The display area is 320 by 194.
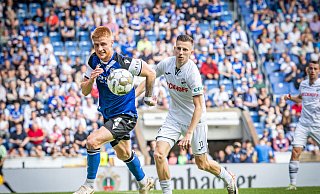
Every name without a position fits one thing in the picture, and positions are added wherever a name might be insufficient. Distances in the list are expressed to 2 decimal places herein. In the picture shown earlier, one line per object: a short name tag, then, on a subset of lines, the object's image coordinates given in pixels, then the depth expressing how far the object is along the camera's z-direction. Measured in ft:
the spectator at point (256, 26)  92.07
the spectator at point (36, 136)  72.79
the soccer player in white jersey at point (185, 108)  37.06
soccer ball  35.70
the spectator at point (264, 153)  73.61
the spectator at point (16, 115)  74.49
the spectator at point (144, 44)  84.69
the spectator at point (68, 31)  86.38
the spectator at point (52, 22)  87.43
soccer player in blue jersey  35.88
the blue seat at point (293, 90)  84.71
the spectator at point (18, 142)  72.02
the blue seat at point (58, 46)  85.71
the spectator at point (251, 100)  81.41
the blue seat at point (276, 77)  86.28
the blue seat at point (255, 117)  81.20
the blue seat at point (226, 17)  94.30
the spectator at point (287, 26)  92.89
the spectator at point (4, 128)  73.87
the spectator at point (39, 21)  87.71
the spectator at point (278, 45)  89.66
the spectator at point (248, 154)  73.26
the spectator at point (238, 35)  89.45
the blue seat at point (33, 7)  90.58
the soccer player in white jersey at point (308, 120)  51.06
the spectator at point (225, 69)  84.02
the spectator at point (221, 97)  80.28
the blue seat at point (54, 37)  87.10
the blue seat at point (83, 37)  86.99
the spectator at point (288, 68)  85.92
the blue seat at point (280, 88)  85.05
